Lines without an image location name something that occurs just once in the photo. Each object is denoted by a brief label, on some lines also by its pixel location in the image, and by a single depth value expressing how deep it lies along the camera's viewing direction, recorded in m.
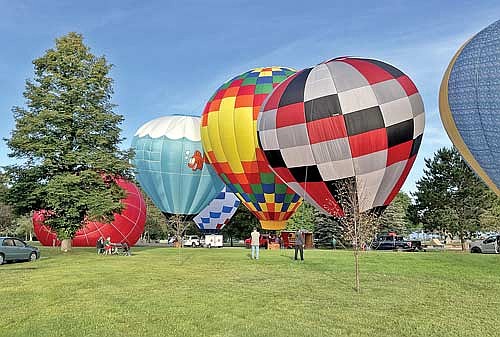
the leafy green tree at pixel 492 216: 41.12
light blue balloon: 41.41
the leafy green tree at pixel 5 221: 57.28
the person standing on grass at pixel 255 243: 21.25
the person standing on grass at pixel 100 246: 27.46
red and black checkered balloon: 22.73
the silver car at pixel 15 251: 21.02
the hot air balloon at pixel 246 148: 29.66
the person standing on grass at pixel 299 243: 20.25
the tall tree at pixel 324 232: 49.09
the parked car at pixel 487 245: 29.86
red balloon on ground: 34.94
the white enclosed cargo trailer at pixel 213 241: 48.72
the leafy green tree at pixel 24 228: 67.06
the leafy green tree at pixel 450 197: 42.19
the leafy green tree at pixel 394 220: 52.10
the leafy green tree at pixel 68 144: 24.94
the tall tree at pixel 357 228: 12.62
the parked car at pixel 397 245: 37.53
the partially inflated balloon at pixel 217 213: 49.59
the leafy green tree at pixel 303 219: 59.72
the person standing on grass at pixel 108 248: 26.77
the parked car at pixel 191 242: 53.41
